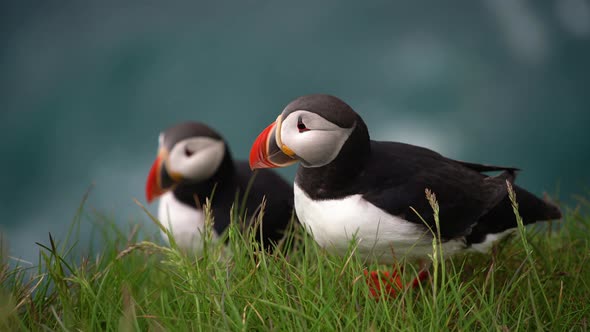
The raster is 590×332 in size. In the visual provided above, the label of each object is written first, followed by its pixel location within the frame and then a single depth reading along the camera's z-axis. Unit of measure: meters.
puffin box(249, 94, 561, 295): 5.25
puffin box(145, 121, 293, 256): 7.62
